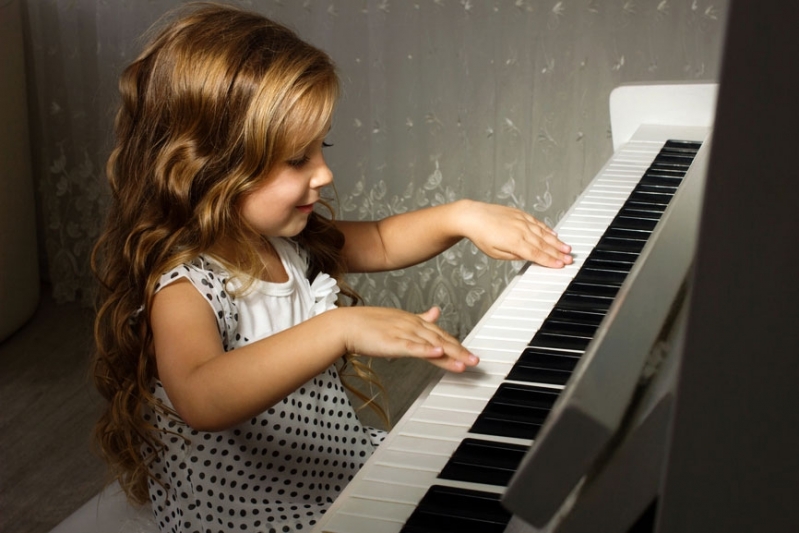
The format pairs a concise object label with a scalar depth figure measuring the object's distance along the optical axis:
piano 0.56
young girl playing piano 1.15
